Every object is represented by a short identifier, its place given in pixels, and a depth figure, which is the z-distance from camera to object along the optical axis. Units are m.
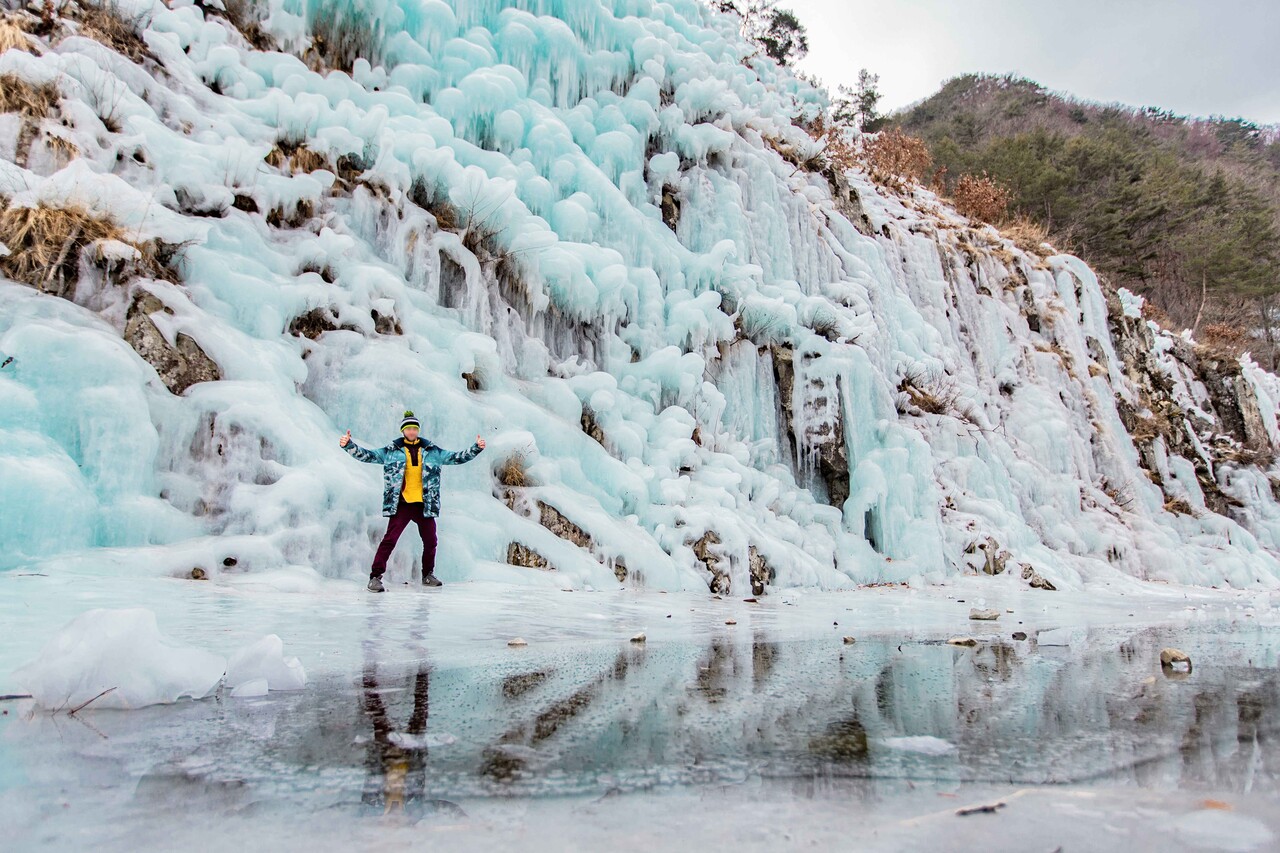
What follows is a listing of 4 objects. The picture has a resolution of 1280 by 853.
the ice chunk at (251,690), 1.83
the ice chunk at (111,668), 1.63
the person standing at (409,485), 4.44
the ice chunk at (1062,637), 3.23
